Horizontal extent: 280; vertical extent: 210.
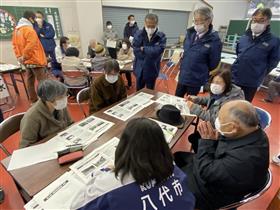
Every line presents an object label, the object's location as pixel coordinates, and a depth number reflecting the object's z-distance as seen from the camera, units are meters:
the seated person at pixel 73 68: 3.26
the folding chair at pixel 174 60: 4.64
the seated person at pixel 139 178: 0.71
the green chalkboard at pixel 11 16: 4.66
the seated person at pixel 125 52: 4.29
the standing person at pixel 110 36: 5.55
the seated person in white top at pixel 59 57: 3.90
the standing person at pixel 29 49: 2.97
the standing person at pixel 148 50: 2.55
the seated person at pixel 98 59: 3.59
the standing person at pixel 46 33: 4.60
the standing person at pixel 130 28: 5.68
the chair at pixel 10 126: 1.37
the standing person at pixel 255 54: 2.15
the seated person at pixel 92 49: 4.41
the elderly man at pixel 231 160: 0.94
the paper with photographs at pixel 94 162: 1.01
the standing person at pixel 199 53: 2.10
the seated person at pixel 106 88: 1.92
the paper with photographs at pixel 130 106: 1.68
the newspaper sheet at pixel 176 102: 1.85
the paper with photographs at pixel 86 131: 1.30
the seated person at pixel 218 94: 1.67
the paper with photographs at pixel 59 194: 0.85
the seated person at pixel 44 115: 1.33
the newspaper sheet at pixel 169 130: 1.38
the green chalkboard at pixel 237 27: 6.33
